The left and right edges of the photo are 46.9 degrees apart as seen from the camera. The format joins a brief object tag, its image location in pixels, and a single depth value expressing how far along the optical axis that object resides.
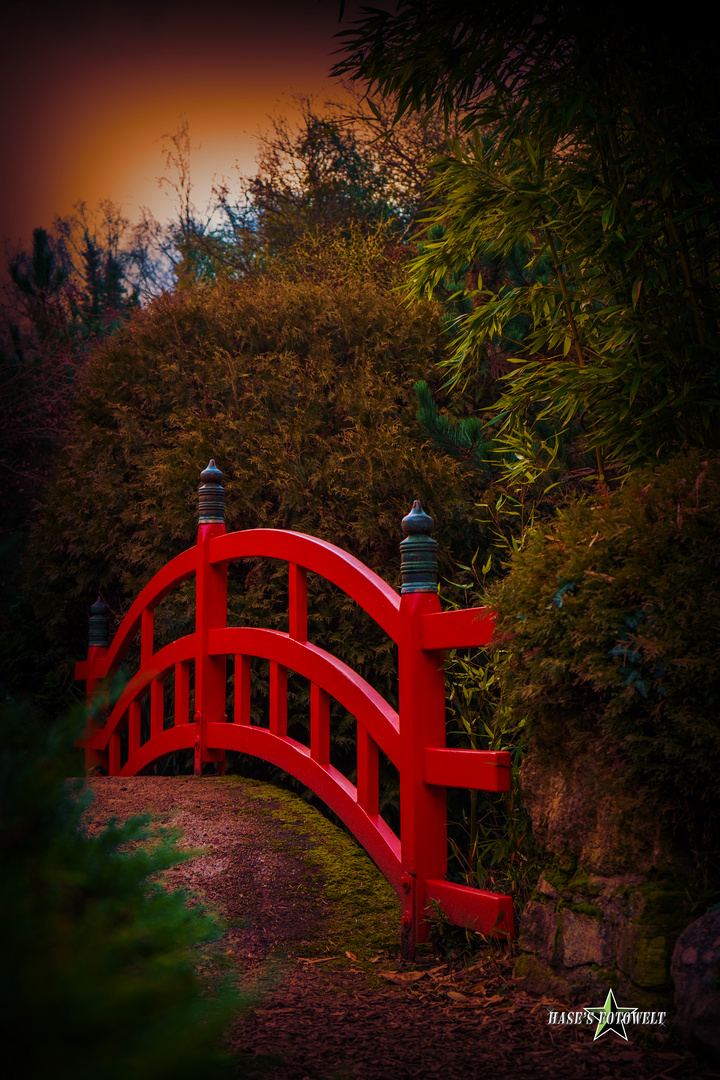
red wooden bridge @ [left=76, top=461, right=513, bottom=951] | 2.34
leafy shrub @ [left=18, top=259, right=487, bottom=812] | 4.42
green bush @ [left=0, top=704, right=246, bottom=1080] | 0.92
